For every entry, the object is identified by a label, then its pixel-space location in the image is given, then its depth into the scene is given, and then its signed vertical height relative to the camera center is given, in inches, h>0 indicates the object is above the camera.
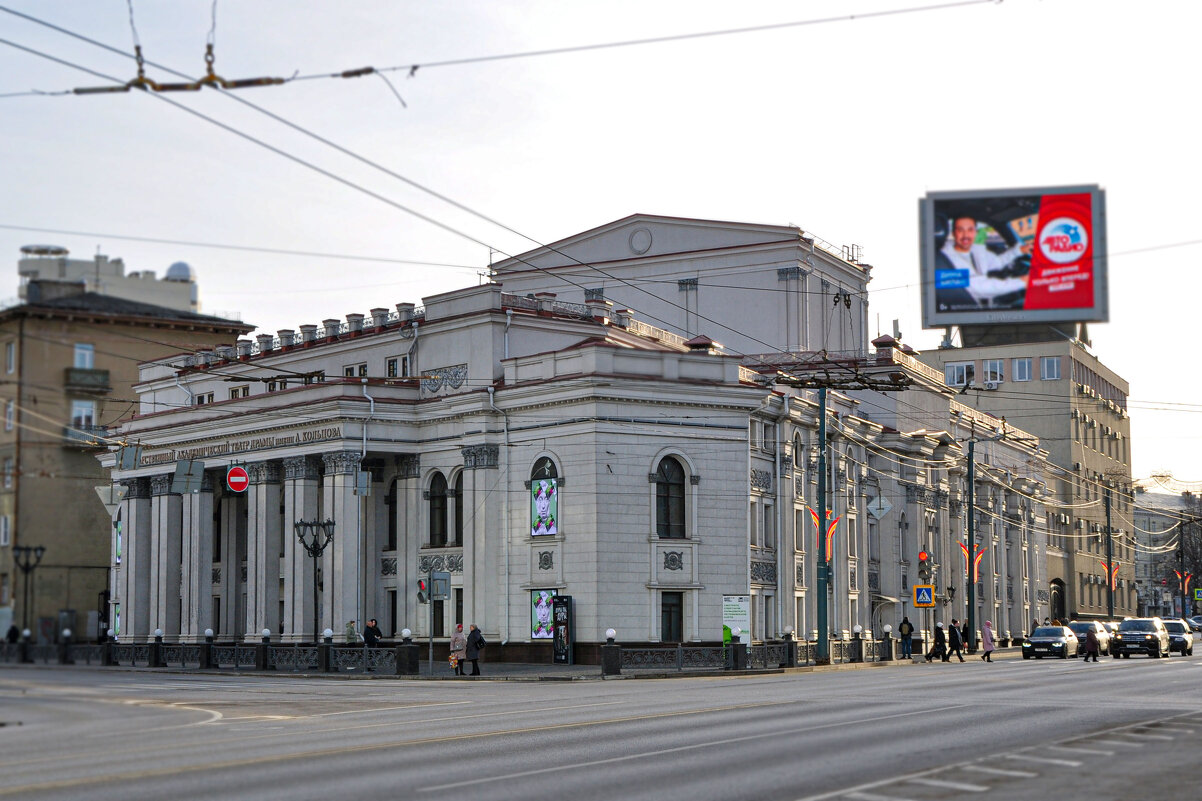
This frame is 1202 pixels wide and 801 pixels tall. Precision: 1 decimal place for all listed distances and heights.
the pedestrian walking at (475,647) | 1924.2 -114.2
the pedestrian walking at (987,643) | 2514.4 -148.7
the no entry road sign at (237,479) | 2313.0 +111.9
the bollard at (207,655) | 2137.1 -135.9
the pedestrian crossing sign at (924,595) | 2472.9 -70.1
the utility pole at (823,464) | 2023.9 +114.5
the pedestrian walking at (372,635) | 2183.8 -112.5
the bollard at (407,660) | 1921.8 -129.7
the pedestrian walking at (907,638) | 2436.0 -138.2
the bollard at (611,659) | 1861.5 -126.3
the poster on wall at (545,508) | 2237.9 +64.1
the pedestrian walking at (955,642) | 2506.2 -147.3
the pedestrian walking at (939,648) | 2508.2 -156.0
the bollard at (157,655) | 2175.2 -137.9
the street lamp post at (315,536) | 2136.2 +27.0
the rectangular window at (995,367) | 4483.3 +527.7
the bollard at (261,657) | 2084.2 -135.5
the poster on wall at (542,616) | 2224.4 -89.4
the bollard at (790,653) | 2050.9 -133.0
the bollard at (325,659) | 2018.9 -134.2
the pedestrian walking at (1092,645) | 2326.5 -141.1
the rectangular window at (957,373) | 4490.7 +514.1
